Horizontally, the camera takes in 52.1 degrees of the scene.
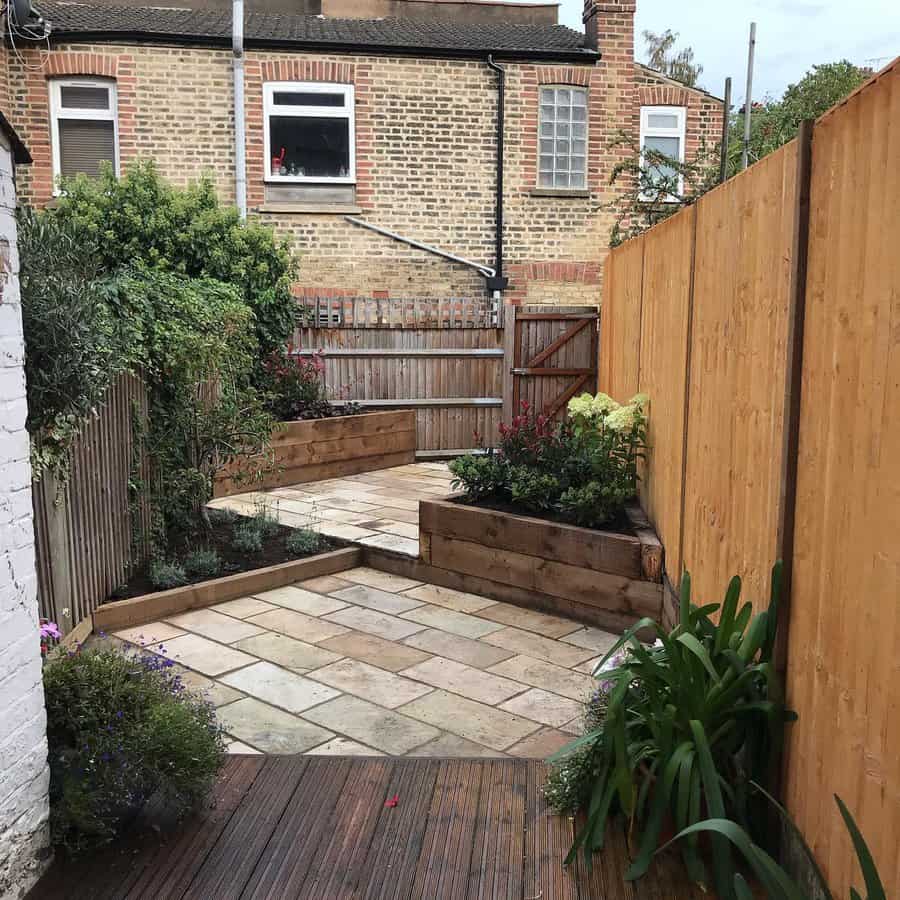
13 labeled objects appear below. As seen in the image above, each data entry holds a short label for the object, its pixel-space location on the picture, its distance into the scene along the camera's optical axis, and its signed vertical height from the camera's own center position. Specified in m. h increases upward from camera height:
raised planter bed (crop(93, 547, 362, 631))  5.23 -1.52
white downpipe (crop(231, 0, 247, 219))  12.91 +3.29
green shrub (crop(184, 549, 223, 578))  5.87 -1.41
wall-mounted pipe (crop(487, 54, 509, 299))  13.80 +2.21
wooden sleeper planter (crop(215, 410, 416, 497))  8.87 -1.07
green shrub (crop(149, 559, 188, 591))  5.58 -1.42
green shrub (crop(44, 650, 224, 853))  2.79 -1.27
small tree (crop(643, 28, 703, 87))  34.53 +10.96
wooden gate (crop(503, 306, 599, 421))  10.41 -0.10
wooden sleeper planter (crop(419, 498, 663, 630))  5.08 -1.29
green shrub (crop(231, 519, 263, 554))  6.34 -1.36
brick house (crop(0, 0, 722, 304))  13.08 +3.22
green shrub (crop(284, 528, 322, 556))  6.43 -1.40
